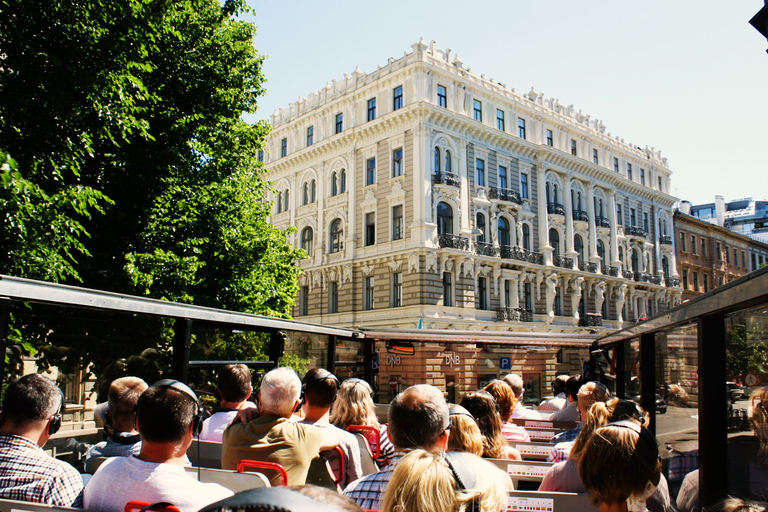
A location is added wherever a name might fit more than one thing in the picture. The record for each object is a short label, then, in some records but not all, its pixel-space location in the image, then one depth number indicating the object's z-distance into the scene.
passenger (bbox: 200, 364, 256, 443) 5.68
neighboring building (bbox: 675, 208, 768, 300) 55.25
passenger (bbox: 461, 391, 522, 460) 5.12
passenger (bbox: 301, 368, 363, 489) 5.10
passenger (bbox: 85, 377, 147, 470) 4.29
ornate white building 32.59
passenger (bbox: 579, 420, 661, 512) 2.86
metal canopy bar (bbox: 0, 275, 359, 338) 3.79
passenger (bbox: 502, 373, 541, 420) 8.68
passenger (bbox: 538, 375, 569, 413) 9.89
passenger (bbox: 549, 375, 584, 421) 8.35
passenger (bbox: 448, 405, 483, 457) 3.99
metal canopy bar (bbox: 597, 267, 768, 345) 3.61
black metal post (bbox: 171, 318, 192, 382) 5.84
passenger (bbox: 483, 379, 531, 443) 6.67
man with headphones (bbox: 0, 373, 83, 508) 3.20
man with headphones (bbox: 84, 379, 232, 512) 2.87
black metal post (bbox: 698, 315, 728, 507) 4.47
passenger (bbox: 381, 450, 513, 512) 2.27
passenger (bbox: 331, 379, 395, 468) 5.35
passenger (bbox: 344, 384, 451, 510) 3.45
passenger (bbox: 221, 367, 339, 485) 4.18
